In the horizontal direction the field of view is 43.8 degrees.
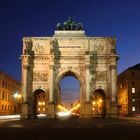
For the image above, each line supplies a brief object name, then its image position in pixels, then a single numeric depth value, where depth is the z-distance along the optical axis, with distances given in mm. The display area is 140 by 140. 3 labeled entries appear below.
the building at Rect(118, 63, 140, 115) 41162
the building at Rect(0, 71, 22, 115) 40363
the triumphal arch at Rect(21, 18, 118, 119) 26781
